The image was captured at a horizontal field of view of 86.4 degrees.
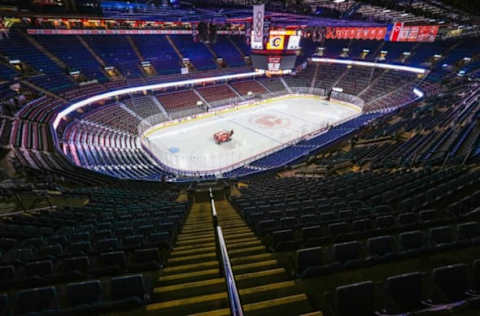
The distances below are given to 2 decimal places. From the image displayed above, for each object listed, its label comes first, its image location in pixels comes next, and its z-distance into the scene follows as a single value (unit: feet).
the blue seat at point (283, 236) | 16.74
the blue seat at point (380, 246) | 13.91
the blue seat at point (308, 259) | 12.70
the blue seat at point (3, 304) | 10.10
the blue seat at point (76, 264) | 14.01
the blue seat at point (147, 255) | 15.20
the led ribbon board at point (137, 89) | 86.71
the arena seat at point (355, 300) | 9.39
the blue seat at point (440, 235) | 14.60
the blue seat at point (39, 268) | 13.64
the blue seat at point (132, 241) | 17.35
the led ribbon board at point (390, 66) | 135.29
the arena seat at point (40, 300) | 10.60
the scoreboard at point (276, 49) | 93.35
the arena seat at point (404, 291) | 9.97
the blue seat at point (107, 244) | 17.21
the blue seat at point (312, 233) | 16.81
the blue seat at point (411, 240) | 14.24
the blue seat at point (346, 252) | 13.48
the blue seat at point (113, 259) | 14.49
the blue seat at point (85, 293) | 11.00
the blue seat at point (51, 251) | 16.55
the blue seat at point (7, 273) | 12.92
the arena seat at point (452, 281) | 10.35
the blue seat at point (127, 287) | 11.23
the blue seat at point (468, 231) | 14.71
